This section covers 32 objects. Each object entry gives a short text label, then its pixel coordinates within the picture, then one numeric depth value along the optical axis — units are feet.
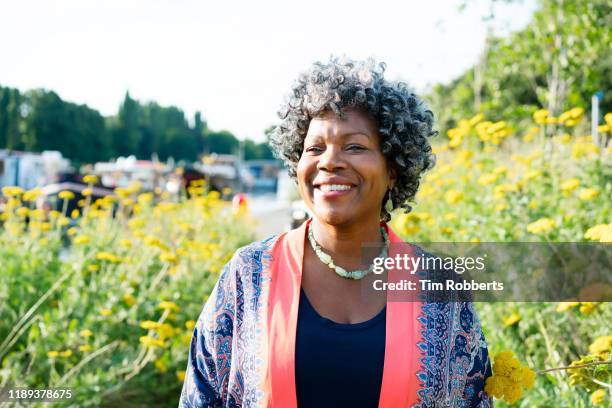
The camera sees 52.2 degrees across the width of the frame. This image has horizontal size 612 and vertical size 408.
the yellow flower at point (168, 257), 11.83
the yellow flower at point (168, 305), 10.32
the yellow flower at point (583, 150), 12.98
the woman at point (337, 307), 5.17
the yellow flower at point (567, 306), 7.72
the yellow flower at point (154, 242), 12.03
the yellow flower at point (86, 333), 9.97
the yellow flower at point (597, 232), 6.44
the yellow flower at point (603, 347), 6.20
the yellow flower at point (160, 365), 10.51
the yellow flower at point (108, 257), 11.66
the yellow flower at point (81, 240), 12.55
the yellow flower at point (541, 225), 9.64
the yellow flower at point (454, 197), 13.29
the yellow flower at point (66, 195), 14.73
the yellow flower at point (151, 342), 9.61
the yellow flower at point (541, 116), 13.96
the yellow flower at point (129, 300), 11.34
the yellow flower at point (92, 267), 11.62
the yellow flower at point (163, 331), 9.81
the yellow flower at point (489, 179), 12.52
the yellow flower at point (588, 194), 10.98
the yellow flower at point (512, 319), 9.64
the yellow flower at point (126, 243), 13.37
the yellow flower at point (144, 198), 17.54
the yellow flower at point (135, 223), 14.08
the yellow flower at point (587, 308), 7.51
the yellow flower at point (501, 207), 11.81
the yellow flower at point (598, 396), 6.30
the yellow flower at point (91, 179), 15.97
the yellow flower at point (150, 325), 9.76
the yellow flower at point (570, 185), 11.37
